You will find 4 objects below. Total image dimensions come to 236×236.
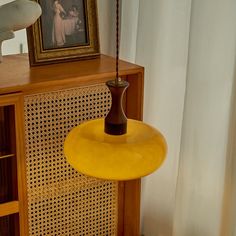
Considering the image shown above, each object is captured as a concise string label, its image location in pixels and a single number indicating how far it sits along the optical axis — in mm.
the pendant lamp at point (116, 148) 1254
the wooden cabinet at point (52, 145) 1704
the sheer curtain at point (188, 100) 1758
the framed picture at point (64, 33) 1827
